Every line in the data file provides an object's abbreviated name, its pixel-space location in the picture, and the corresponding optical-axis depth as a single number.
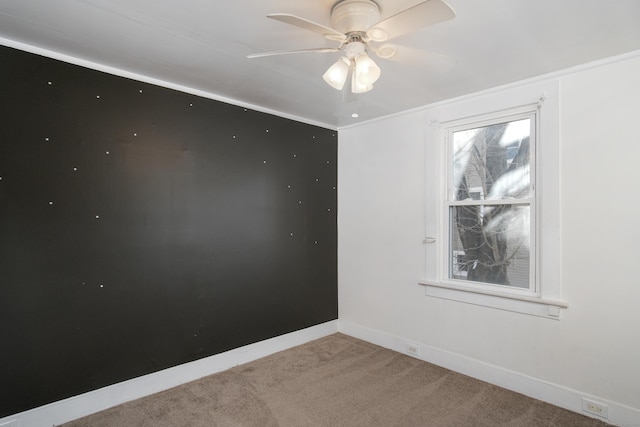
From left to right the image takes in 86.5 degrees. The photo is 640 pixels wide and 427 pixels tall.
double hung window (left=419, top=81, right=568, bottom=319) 2.46
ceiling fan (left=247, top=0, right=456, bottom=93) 1.37
